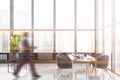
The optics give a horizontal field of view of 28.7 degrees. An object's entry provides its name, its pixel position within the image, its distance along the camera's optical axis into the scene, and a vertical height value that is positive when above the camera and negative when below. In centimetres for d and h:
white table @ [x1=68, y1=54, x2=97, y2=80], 758 -78
